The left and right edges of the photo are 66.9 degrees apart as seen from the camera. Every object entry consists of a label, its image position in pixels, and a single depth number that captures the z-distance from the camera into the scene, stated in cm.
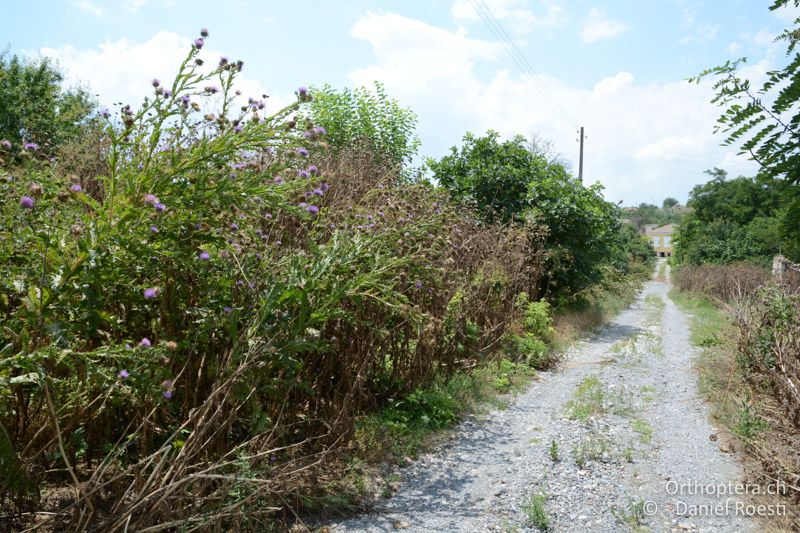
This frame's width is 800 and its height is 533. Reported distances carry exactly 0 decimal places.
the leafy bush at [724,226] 3170
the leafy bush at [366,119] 1609
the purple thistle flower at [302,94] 323
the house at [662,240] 10838
